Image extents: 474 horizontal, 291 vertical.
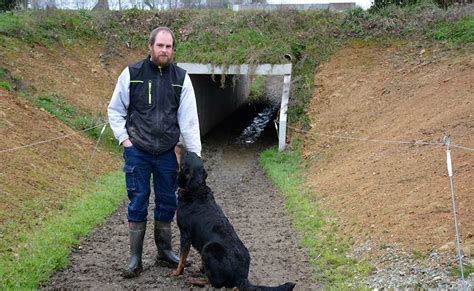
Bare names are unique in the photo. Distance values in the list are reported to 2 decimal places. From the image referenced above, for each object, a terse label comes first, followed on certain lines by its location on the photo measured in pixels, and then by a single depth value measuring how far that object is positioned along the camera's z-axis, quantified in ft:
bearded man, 16.49
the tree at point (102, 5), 62.81
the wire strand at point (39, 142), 25.78
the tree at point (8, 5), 56.34
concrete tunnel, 46.68
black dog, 15.08
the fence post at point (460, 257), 13.99
